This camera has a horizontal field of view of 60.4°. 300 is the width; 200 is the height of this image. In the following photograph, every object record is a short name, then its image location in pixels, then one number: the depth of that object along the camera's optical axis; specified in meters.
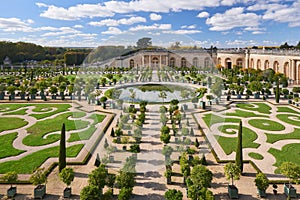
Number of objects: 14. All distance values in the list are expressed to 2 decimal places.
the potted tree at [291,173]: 10.79
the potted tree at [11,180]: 11.01
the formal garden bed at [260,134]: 14.86
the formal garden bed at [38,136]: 14.62
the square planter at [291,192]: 10.78
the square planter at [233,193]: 10.80
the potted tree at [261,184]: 10.83
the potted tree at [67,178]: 10.94
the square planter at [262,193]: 10.89
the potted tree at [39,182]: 10.87
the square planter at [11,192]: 10.99
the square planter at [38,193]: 10.86
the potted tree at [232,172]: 11.31
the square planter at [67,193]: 10.93
